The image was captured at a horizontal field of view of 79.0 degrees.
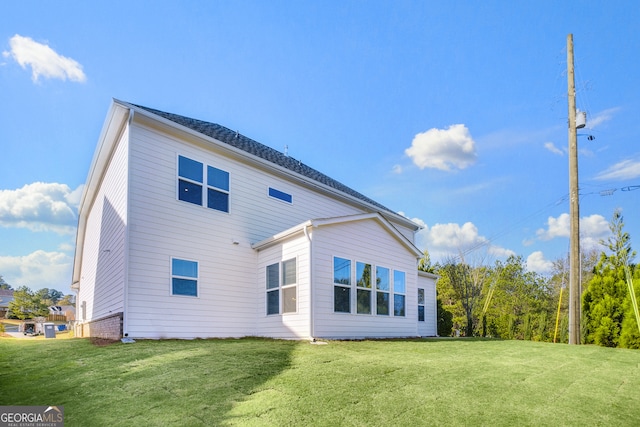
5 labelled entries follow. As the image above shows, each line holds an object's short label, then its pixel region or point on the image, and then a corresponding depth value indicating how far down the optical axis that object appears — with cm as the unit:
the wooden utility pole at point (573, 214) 1049
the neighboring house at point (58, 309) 5053
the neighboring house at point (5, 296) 5739
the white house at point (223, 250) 934
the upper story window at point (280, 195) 1230
